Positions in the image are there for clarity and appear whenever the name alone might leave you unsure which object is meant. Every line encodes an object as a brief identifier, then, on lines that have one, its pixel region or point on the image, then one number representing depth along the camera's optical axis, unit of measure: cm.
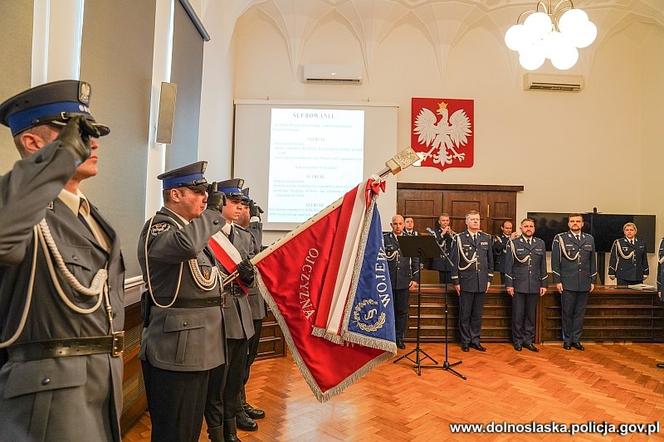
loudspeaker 324
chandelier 379
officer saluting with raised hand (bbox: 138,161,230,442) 165
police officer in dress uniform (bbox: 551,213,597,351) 536
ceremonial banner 201
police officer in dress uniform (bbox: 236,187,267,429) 287
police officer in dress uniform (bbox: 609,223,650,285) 618
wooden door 740
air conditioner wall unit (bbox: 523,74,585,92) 747
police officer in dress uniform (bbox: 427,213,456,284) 612
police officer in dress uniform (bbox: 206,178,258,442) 242
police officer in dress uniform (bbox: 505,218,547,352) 529
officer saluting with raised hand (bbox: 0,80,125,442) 88
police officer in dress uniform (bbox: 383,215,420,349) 527
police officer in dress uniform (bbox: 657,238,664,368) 488
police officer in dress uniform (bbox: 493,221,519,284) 609
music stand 423
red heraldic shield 752
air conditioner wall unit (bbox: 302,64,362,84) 736
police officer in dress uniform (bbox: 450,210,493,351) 518
